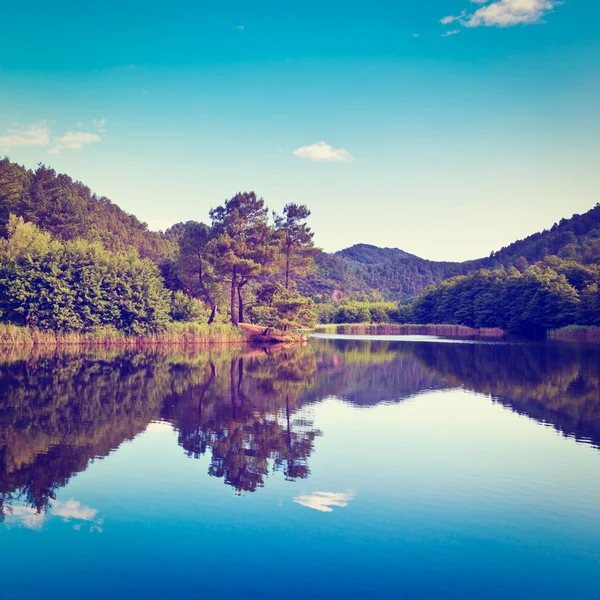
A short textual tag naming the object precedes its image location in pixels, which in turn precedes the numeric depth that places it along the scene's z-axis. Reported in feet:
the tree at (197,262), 175.01
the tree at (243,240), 166.61
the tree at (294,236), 184.44
